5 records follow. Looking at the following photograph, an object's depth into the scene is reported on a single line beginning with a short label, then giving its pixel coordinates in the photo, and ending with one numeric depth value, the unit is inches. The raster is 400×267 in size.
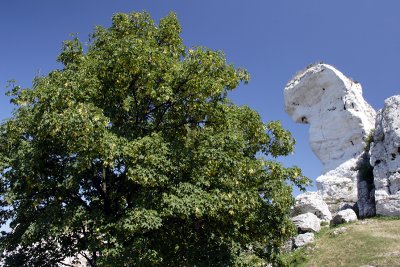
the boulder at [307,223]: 1642.5
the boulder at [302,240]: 1505.9
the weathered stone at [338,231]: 1508.1
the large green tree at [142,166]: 568.7
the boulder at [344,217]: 1685.5
